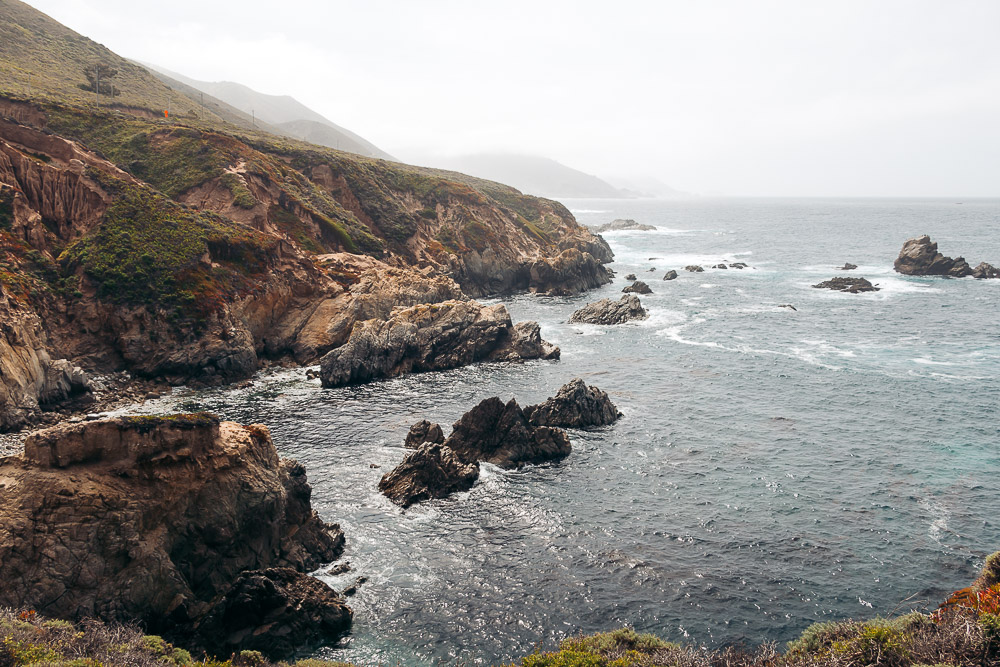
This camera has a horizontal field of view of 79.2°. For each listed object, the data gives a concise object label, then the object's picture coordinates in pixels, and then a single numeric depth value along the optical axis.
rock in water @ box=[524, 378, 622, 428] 49.81
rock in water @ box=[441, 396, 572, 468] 43.75
